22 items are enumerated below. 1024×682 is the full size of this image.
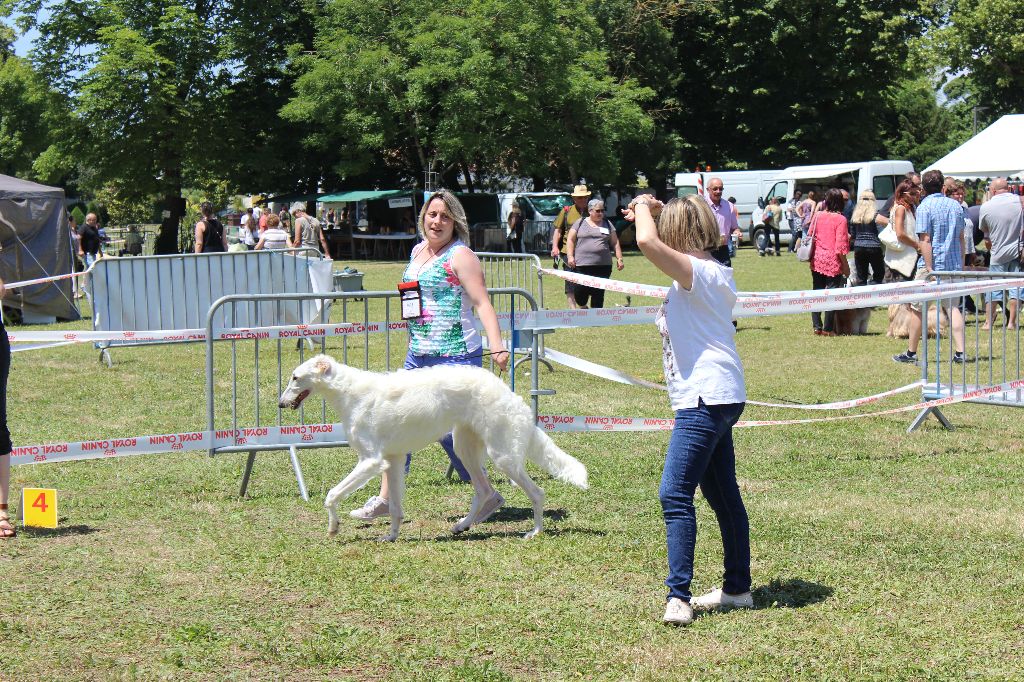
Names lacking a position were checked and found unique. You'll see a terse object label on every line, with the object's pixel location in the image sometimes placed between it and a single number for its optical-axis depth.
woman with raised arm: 4.75
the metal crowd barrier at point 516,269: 13.97
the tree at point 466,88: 38.66
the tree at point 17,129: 54.81
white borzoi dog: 5.98
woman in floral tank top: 6.27
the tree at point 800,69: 49.84
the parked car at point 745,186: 40.62
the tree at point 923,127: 66.53
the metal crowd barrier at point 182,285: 14.37
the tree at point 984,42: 40.69
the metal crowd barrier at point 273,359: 7.18
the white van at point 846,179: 36.62
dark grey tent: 18.89
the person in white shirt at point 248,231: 32.44
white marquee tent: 22.19
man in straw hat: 14.17
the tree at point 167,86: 40.72
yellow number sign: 6.45
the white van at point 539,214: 38.44
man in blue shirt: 12.09
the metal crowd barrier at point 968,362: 8.60
